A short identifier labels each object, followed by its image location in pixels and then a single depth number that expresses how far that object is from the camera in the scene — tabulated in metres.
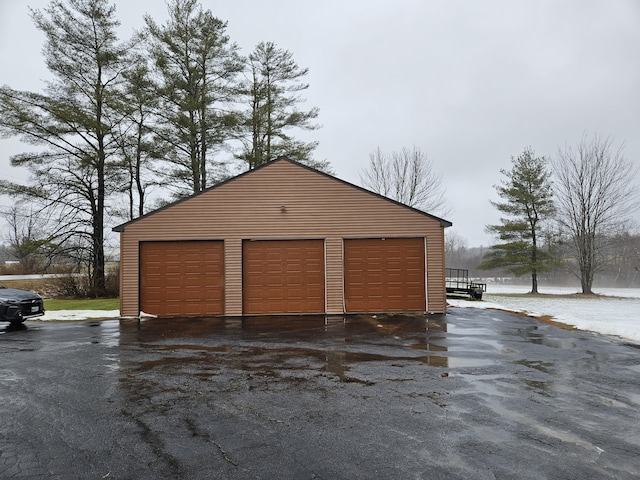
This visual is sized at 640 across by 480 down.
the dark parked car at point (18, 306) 9.96
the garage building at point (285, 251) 12.13
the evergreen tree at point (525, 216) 25.67
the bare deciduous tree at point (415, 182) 28.02
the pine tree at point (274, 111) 21.66
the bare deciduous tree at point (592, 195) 24.33
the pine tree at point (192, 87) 20.62
